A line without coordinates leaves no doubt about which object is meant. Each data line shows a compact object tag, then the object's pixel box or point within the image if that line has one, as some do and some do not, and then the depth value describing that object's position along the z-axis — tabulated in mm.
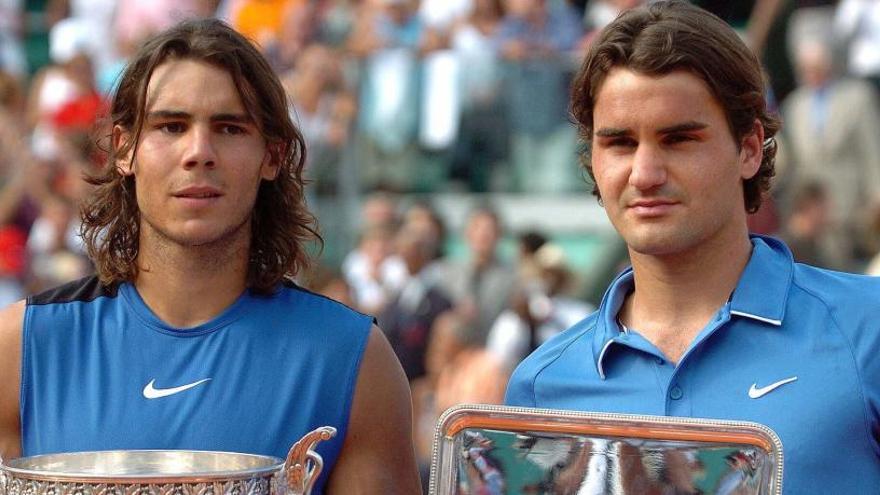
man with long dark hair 6199
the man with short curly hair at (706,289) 5684
